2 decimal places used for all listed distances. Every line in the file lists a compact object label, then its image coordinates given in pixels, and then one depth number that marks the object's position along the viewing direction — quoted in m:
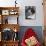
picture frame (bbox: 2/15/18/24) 2.97
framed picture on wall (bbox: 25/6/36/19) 2.99
